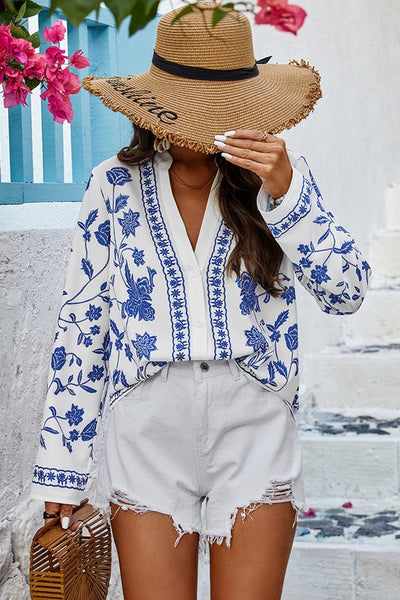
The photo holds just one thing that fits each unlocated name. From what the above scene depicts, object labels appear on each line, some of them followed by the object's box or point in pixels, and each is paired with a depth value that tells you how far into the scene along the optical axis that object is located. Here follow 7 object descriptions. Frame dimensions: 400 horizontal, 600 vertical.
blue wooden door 2.99
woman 2.01
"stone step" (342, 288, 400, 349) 5.37
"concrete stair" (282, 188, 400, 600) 3.62
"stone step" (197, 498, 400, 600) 3.58
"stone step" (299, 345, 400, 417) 4.82
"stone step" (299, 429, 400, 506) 4.21
